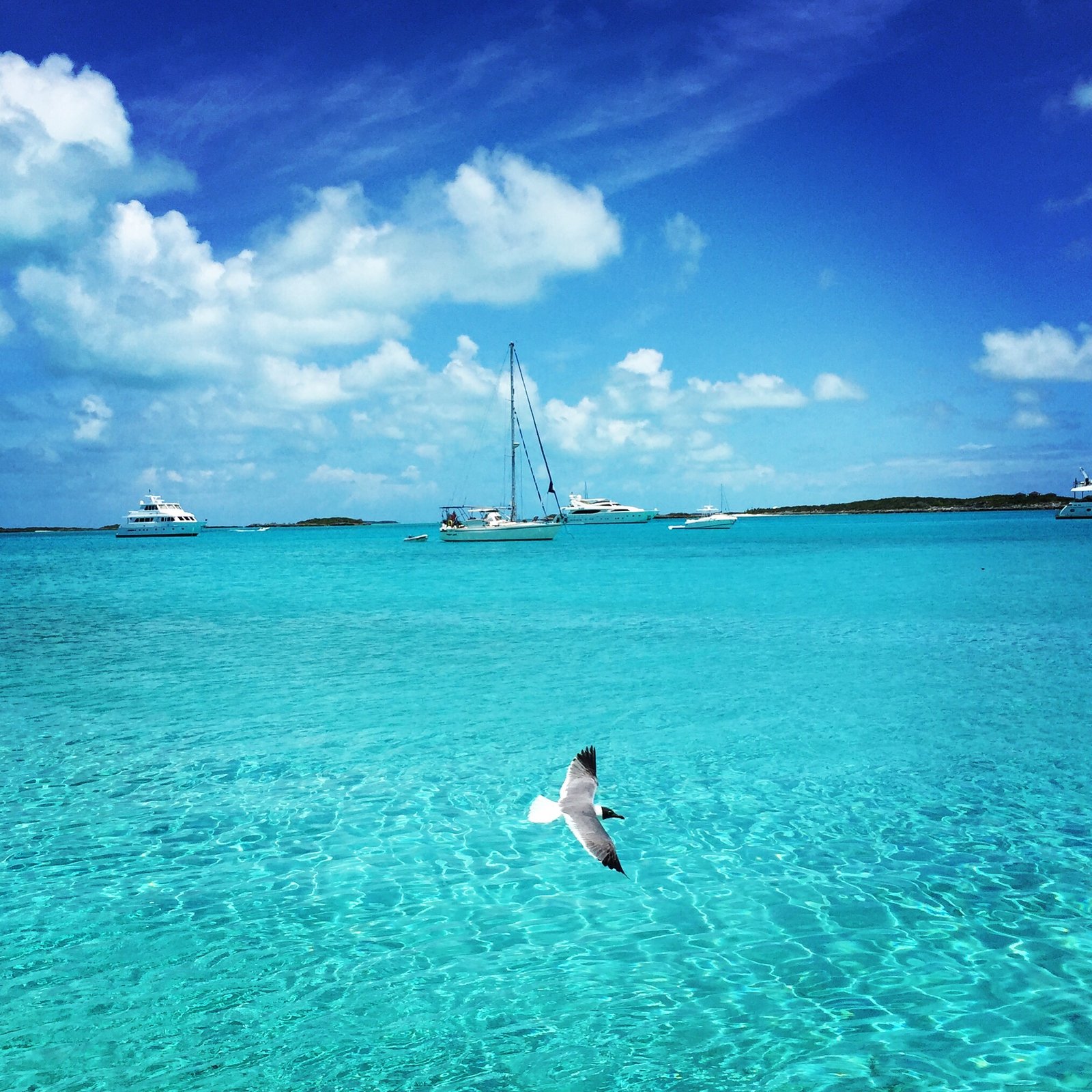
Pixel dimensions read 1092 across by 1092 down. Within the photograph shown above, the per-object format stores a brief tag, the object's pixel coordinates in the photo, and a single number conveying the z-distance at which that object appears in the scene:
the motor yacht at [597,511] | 183.74
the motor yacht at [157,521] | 151.50
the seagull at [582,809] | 5.49
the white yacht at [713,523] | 159.25
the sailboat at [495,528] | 86.06
